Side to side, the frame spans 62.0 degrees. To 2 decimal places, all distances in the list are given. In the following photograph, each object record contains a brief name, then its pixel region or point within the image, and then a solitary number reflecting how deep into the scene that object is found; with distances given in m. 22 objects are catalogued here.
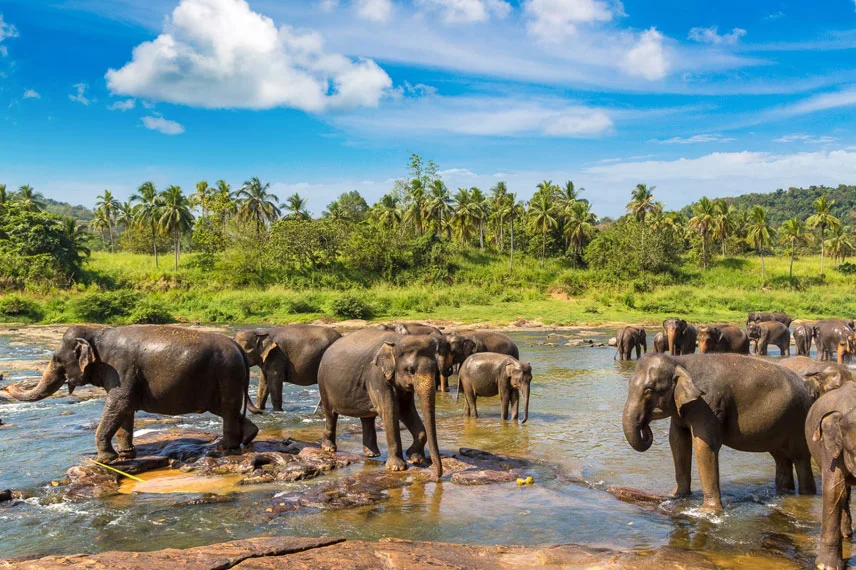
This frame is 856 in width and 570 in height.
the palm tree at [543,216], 75.81
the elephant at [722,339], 24.52
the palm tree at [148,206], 69.62
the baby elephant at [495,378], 15.93
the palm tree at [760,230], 77.94
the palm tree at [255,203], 84.31
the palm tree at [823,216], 74.45
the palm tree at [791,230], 75.69
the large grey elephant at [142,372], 10.93
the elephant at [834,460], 6.46
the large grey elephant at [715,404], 8.82
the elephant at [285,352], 16.20
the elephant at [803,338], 29.92
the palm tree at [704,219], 81.19
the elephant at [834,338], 26.39
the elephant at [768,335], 29.89
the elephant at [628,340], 28.91
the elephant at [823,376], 10.40
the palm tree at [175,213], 67.31
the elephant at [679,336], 25.50
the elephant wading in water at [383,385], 10.20
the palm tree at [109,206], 96.88
